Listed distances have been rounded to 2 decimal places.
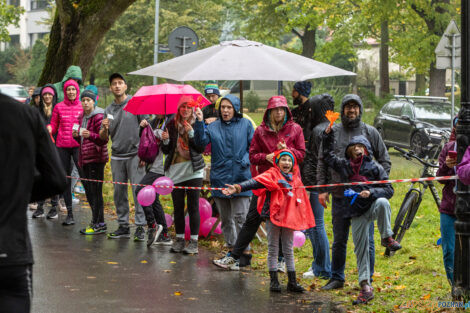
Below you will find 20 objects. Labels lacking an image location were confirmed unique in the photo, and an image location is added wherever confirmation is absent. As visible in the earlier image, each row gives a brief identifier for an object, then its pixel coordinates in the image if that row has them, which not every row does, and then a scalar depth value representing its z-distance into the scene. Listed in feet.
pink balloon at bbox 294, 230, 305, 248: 45.36
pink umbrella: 53.65
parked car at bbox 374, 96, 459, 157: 118.50
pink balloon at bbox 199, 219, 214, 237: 56.13
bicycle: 52.65
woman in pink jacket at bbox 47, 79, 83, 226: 61.68
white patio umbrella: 48.62
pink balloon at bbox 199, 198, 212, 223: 56.56
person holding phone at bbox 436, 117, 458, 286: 37.94
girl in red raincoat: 41.37
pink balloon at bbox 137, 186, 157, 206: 52.44
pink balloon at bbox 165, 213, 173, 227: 58.56
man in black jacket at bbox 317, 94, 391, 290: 40.59
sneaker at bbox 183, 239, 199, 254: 51.53
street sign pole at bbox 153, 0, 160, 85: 189.61
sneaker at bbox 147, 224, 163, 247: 54.65
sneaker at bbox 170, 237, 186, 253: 52.09
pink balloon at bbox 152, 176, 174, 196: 51.26
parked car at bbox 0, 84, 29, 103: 230.79
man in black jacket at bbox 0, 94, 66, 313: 20.17
